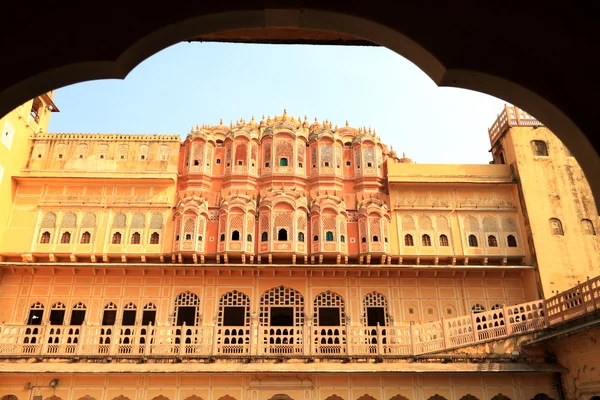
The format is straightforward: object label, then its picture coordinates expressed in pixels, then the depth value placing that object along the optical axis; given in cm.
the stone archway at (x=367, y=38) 238
